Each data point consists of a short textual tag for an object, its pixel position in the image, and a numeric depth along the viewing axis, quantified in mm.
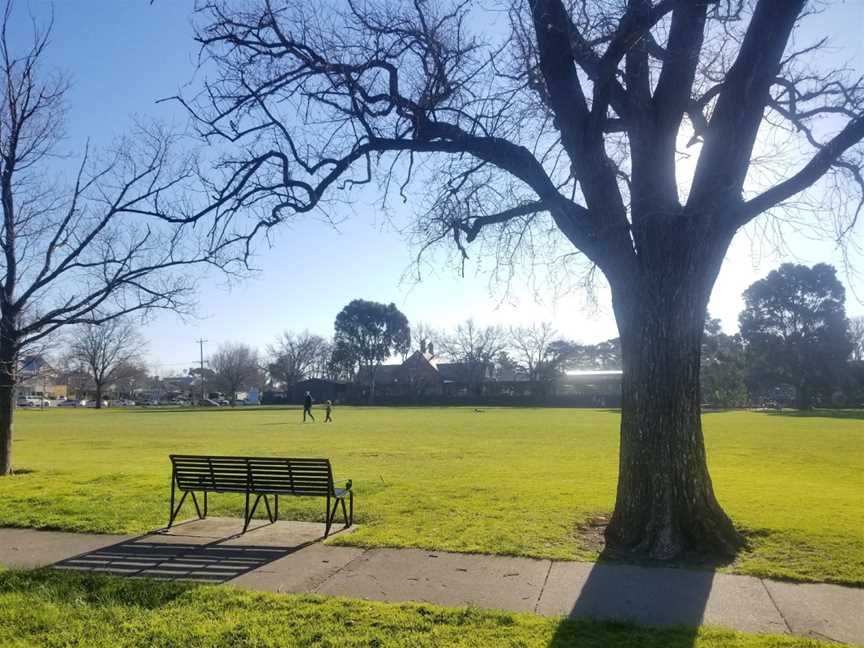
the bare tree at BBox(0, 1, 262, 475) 14523
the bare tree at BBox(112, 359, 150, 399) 104688
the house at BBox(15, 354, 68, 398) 127050
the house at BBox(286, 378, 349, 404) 92562
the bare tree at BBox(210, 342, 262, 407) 109188
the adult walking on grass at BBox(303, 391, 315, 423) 43159
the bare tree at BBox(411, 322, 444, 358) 105625
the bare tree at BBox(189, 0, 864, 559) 7305
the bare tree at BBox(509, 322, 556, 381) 88750
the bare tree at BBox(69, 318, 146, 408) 89938
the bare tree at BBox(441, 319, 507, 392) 95500
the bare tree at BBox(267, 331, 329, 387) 106938
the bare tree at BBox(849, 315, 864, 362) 79500
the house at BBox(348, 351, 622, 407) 79188
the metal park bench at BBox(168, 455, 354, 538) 8055
